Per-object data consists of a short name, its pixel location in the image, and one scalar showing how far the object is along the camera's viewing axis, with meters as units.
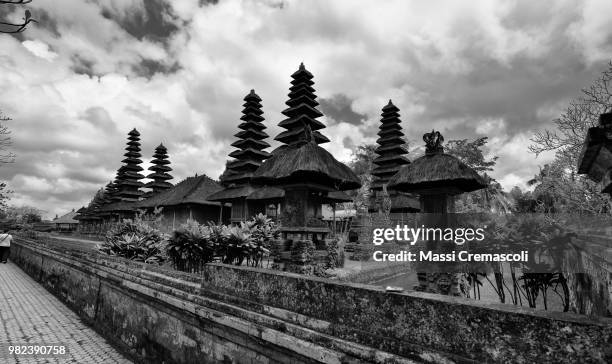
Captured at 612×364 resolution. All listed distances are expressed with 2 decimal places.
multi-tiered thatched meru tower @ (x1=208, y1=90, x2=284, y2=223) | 23.38
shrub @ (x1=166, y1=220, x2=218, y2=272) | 7.34
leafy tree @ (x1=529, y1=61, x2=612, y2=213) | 12.98
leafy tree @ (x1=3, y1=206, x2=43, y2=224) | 64.40
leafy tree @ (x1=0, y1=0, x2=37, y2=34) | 4.25
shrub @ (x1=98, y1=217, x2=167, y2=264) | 8.84
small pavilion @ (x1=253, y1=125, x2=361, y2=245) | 9.68
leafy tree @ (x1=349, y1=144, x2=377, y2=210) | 38.66
